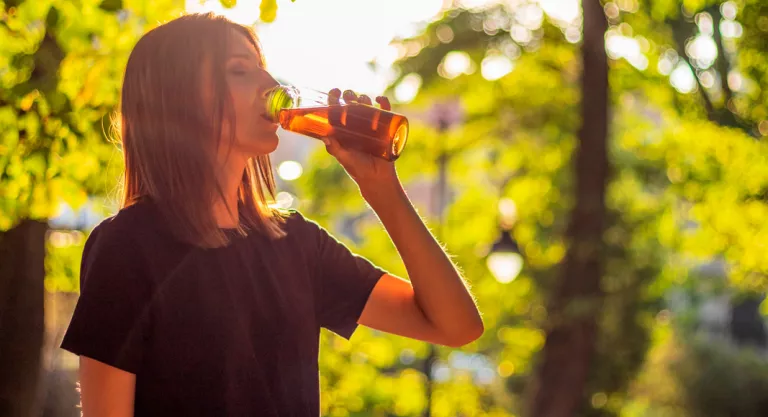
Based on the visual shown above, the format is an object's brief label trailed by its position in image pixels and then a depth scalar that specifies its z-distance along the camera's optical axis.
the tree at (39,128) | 3.14
